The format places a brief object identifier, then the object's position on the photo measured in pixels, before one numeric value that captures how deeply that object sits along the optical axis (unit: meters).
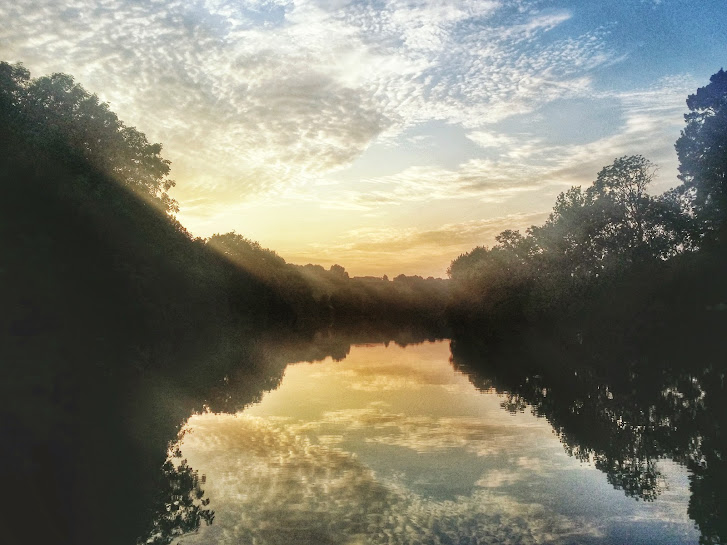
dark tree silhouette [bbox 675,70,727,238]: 58.44
